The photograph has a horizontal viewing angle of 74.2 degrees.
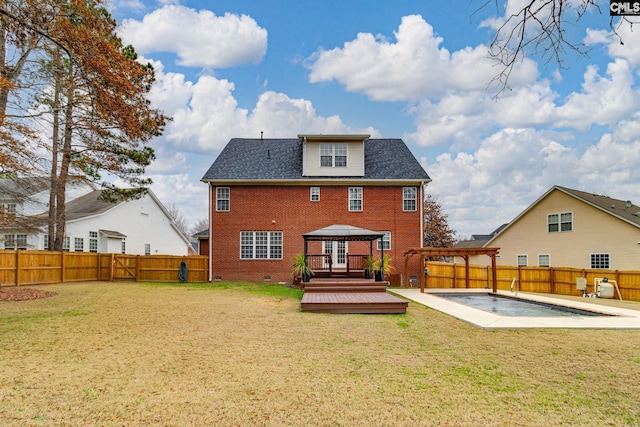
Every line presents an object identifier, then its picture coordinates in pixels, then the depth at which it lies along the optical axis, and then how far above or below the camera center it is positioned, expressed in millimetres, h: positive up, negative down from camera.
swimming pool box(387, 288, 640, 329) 9258 -1861
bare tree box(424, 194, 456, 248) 41281 +1351
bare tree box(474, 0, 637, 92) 3338 +1729
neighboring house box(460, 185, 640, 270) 20656 +480
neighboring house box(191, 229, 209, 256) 25553 +25
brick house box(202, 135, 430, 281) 22078 +1692
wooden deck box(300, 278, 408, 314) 11156 -1671
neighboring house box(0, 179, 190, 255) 24422 +927
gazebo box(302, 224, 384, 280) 16906 +325
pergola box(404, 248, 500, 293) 16609 -406
